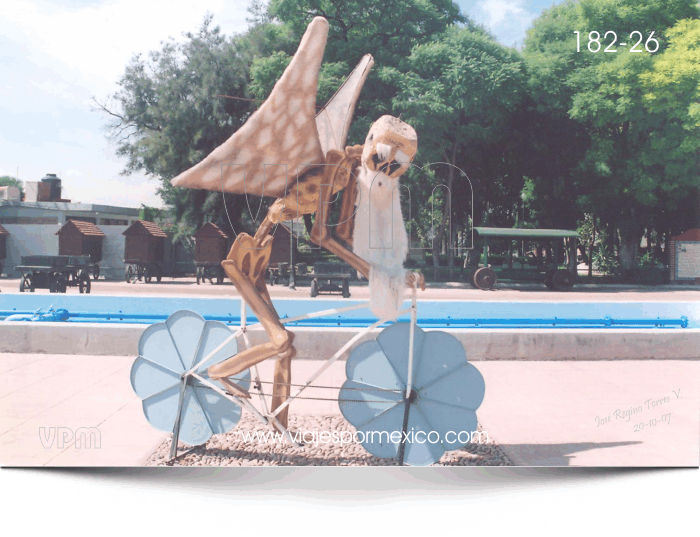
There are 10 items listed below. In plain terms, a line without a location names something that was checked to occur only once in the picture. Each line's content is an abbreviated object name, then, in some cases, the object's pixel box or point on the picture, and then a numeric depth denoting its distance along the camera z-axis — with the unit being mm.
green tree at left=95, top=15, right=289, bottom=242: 16344
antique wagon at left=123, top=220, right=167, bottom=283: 18031
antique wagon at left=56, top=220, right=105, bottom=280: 17047
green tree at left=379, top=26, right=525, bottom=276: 15805
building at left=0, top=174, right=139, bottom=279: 15719
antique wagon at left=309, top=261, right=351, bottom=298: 14516
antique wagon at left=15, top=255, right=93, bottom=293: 14227
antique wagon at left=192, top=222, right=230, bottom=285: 18016
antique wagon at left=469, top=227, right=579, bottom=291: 17797
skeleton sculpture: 3834
